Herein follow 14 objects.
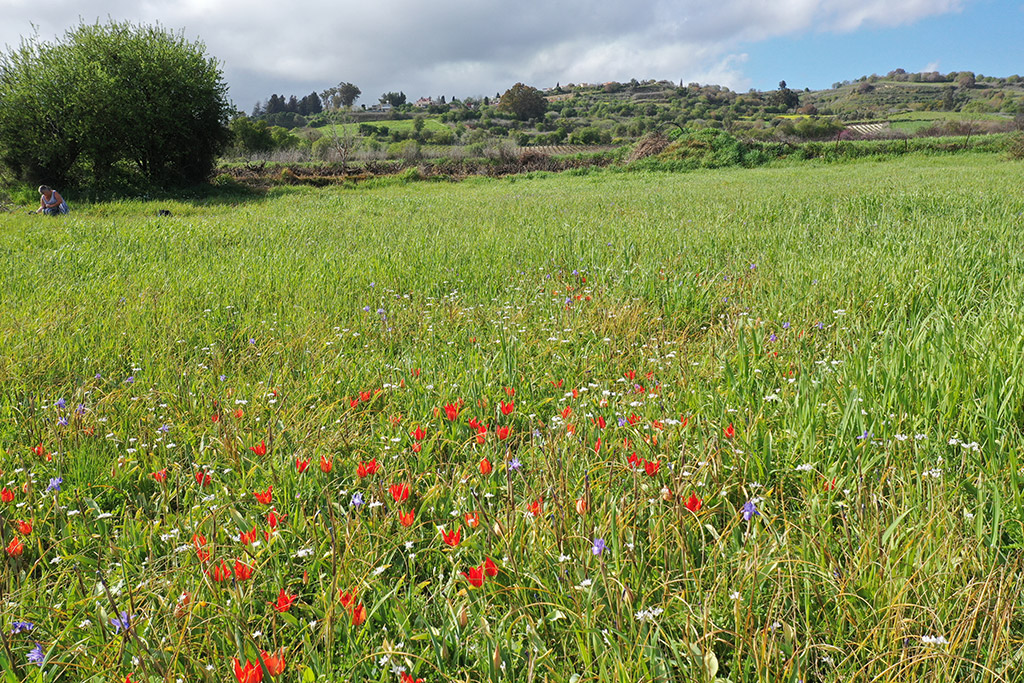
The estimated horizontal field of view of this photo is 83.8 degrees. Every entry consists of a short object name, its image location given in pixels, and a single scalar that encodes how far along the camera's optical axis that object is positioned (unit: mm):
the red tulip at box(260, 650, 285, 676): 1293
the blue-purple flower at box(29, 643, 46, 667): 1453
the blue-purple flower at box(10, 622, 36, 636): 1564
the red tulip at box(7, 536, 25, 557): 1784
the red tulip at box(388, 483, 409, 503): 1936
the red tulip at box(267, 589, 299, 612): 1457
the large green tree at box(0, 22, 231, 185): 21031
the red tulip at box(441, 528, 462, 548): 1713
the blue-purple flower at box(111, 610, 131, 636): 1316
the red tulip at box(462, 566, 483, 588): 1539
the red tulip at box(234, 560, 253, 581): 1627
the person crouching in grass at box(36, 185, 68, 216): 15172
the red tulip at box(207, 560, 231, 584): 1630
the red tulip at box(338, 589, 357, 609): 1531
